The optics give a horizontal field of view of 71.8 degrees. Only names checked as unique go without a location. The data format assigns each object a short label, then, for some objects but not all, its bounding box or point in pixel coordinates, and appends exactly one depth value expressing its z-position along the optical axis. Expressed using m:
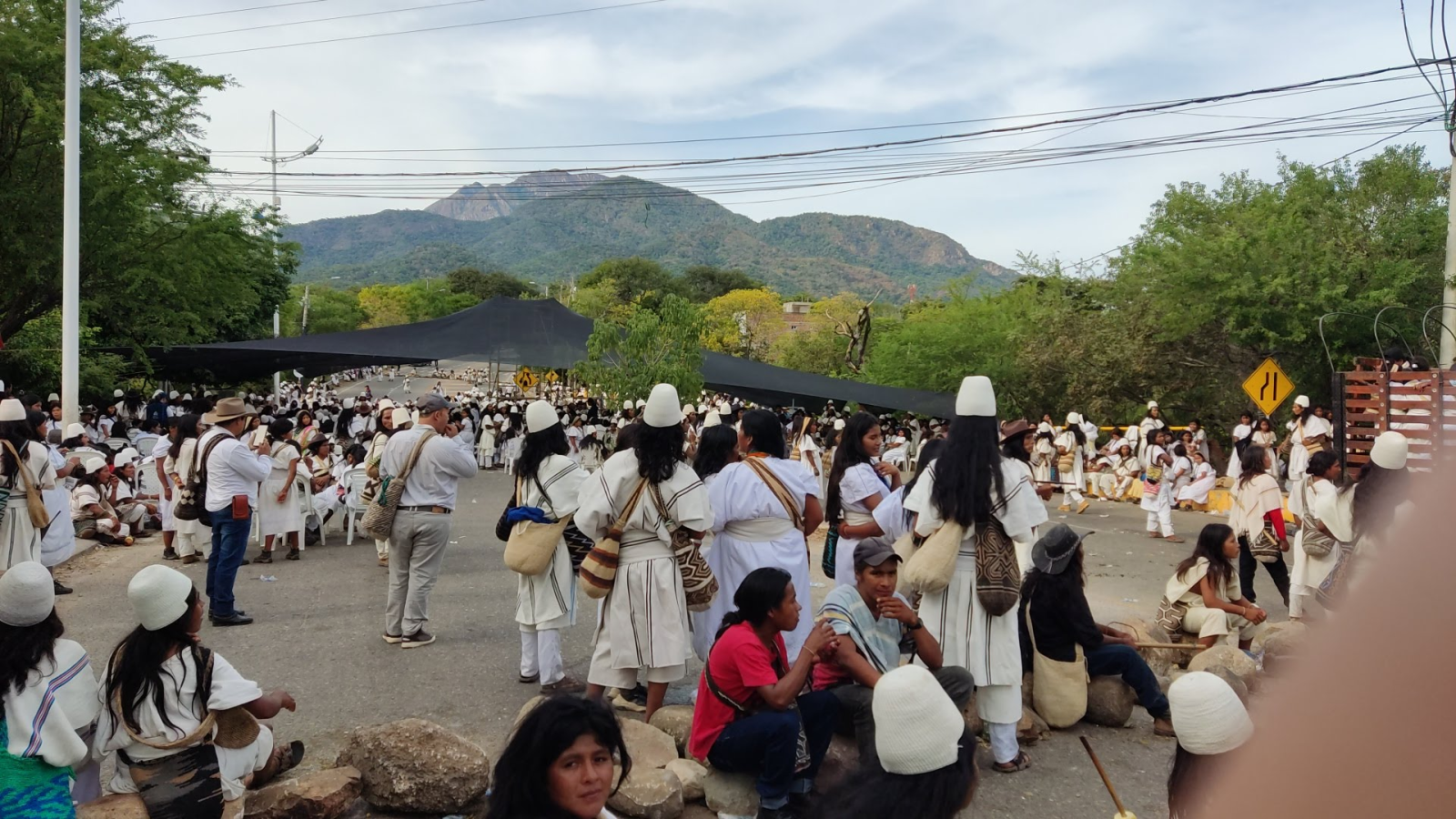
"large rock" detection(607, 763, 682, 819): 4.43
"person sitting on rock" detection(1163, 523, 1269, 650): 6.69
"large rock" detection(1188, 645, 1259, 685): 6.11
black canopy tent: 19.45
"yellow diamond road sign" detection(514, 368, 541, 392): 32.84
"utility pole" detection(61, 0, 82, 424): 13.67
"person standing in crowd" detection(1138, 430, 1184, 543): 13.96
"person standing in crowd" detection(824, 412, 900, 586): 6.42
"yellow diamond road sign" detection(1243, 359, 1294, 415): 15.13
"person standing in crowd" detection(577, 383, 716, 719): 5.36
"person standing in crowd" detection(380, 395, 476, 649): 6.97
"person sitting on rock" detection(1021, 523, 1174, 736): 5.68
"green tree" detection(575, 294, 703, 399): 21.92
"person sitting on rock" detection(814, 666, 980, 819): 2.72
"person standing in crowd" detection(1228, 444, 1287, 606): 8.39
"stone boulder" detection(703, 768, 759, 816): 4.48
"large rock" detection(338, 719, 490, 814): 4.45
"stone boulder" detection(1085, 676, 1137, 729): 5.92
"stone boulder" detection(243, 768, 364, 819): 4.11
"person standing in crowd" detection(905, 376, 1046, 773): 4.98
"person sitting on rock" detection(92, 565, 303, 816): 3.75
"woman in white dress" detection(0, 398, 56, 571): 6.95
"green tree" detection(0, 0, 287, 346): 17.53
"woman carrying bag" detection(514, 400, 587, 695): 6.19
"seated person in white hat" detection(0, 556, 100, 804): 3.43
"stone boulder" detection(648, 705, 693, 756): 5.21
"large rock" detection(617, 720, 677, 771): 4.71
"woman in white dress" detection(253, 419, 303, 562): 10.12
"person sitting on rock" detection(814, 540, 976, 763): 4.64
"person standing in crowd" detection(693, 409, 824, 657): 5.80
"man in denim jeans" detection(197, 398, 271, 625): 7.54
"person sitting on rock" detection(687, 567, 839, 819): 4.27
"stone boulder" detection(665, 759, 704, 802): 4.66
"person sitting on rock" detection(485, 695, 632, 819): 2.84
